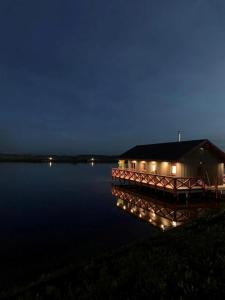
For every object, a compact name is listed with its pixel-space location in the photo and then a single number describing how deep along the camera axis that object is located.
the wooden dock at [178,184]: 22.58
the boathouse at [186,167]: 23.12
